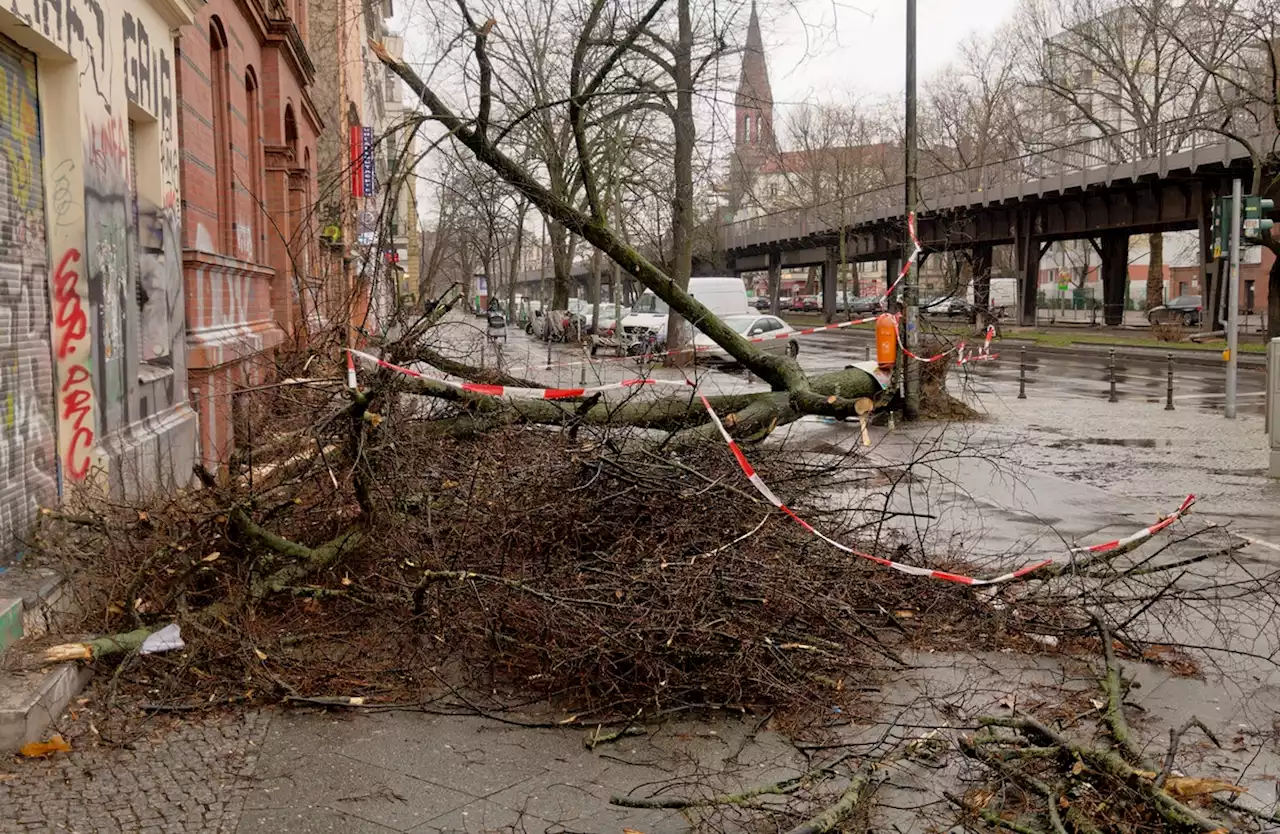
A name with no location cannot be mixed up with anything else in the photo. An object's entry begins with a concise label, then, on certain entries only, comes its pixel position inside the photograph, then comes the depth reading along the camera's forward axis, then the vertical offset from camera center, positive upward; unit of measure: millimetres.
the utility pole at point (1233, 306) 17031 +91
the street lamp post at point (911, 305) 17453 +159
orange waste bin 16188 -321
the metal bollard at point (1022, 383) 21500 -1302
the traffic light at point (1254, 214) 17734 +1493
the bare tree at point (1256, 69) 29906 +6956
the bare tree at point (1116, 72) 49938 +11746
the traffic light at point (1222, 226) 17375 +1305
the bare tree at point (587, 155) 9352 +1361
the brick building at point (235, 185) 10461 +1596
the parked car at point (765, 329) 30984 -313
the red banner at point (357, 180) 30159 +4092
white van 37438 +549
